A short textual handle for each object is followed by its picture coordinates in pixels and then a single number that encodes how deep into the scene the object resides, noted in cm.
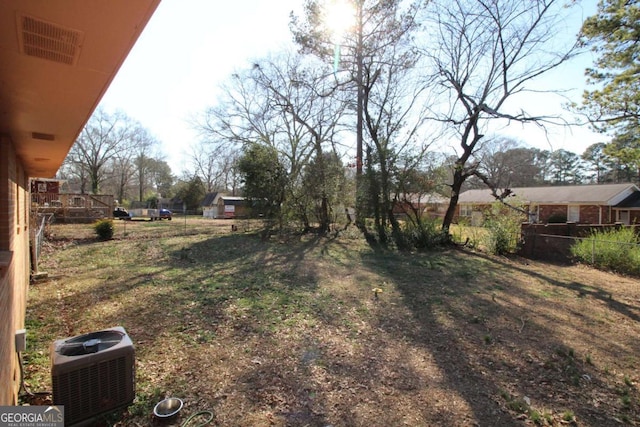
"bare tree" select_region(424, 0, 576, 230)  1123
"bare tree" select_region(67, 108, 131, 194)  3659
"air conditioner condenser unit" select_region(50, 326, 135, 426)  214
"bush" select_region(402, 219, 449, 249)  1186
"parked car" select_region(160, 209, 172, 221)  2852
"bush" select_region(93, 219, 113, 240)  1181
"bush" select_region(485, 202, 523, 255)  1095
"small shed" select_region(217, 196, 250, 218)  3528
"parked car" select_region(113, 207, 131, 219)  2622
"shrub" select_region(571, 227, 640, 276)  844
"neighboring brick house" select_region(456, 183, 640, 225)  2056
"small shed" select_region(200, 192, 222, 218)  3625
